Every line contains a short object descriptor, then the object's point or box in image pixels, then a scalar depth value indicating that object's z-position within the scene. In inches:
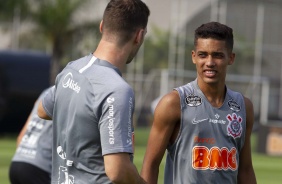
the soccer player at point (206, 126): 519.5
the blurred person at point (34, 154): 717.9
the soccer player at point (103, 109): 408.2
